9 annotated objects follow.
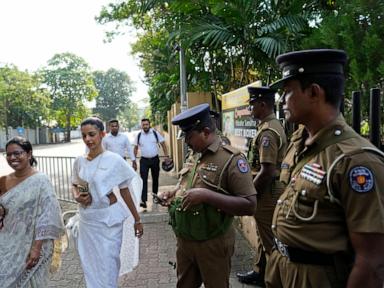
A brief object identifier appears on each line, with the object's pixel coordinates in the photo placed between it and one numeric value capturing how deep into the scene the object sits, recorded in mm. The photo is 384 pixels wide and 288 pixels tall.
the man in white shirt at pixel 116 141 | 7504
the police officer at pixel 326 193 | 1427
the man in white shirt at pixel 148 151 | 7633
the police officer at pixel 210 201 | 2391
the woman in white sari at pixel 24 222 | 2922
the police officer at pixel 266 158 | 3391
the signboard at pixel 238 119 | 4742
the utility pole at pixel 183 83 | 7952
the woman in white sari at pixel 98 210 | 3254
